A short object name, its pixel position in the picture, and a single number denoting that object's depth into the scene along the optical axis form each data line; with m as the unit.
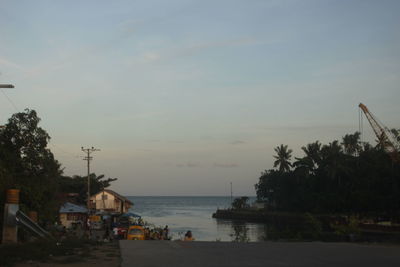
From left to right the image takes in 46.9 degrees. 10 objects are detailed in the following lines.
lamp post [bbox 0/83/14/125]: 17.25
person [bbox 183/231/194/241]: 29.45
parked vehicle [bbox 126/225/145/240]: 28.75
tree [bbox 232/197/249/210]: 128.21
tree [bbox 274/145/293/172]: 105.00
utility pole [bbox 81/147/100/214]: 54.96
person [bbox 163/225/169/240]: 36.23
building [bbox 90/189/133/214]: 73.75
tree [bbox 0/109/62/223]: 24.06
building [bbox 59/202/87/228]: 50.06
